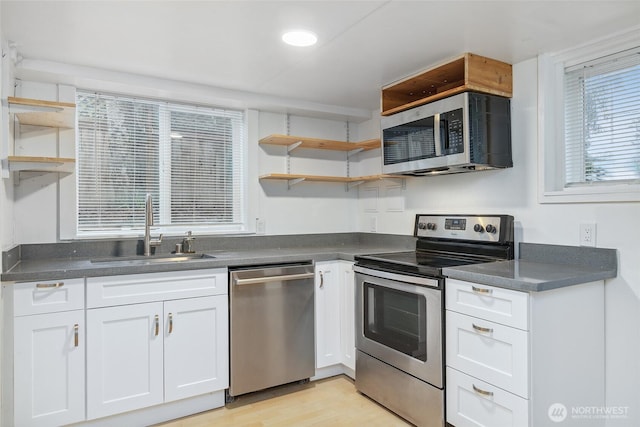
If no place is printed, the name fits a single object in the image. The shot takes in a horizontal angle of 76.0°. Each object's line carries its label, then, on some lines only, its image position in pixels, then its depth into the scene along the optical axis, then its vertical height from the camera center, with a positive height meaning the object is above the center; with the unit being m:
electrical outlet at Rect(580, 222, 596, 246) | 2.06 -0.10
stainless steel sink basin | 2.47 -0.27
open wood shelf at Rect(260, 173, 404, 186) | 3.12 +0.30
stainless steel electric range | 2.13 -0.54
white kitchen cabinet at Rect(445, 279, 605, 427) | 1.75 -0.63
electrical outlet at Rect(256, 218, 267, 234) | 3.23 -0.07
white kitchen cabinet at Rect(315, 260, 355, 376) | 2.79 -0.68
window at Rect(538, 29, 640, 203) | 2.01 +0.49
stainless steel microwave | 2.25 +0.47
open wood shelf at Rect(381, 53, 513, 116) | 2.25 +0.84
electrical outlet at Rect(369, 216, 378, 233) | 3.51 -0.07
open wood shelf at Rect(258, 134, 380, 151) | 3.12 +0.59
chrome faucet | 2.66 -0.06
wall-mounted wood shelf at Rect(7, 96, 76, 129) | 2.05 +0.57
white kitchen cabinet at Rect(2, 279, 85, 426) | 1.96 -0.67
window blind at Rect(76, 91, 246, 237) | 2.72 +0.37
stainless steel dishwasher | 2.49 -0.70
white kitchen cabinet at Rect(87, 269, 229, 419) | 2.14 -0.68
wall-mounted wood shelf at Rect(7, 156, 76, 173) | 2.09 +0.29
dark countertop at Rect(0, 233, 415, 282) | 2.08 -0.25
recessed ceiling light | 2.01 +0.90
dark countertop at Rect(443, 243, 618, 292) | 1.77 -0.27
